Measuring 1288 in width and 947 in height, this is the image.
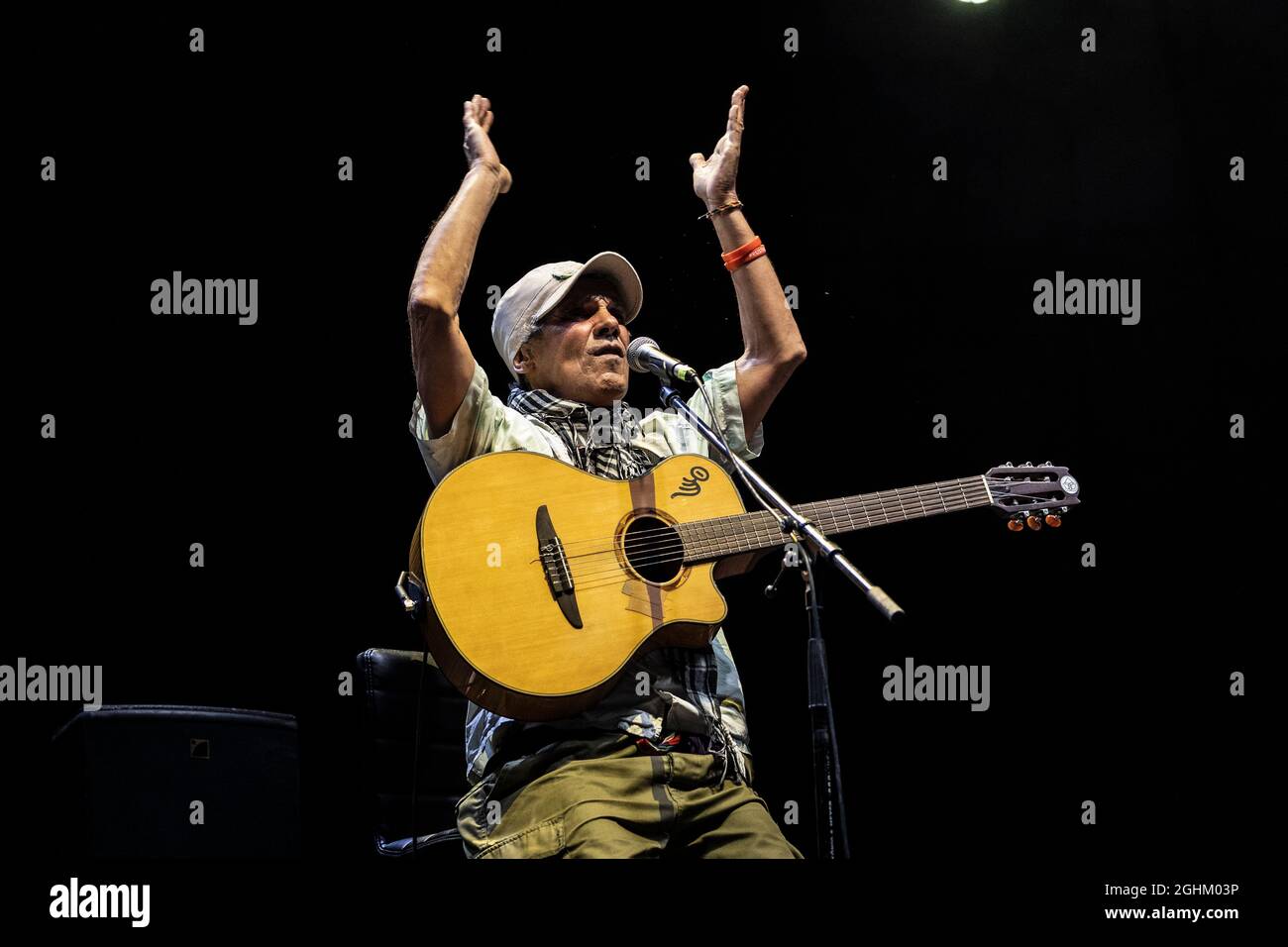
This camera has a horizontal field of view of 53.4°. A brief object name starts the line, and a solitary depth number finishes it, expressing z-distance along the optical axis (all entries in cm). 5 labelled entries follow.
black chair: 310
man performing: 272
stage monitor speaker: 283
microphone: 295
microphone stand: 238
